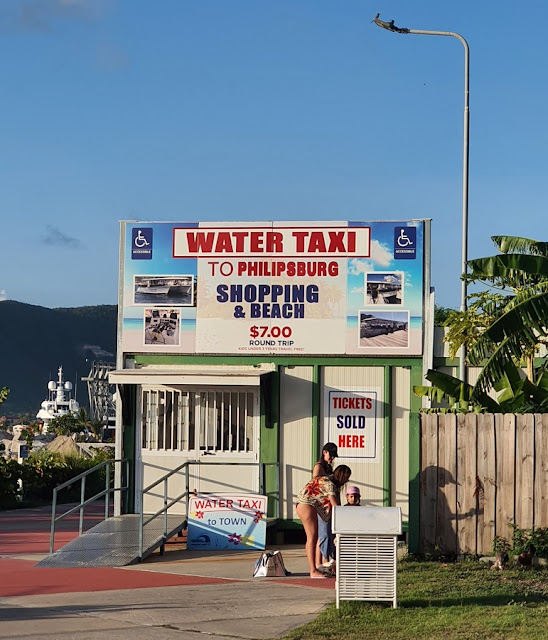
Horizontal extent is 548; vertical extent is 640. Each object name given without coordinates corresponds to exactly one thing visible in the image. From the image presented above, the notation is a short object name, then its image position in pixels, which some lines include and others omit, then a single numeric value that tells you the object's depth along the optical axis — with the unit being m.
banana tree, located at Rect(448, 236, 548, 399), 14.69
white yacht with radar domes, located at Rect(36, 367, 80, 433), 129.27
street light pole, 20.41
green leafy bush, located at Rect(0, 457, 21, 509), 25.91
